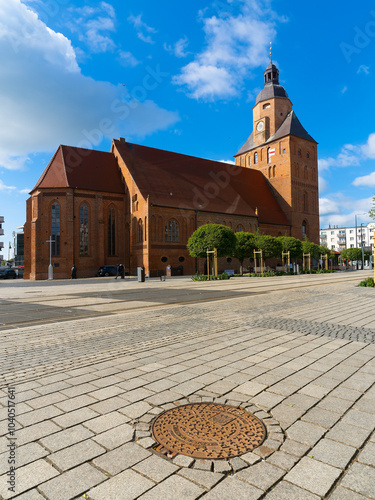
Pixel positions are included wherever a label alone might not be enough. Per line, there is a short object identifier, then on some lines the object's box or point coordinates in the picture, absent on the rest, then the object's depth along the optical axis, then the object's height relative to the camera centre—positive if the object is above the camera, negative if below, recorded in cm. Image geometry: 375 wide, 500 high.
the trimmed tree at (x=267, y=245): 3733 +204
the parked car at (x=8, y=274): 4606 -114
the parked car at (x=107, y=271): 3925 -74
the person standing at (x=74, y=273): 3610 -87
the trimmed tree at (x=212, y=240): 3003 +217
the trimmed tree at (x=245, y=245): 3719 +207
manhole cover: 231 -132
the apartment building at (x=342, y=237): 11619 +896
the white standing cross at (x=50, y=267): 3653 -16
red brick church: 3878 +723
